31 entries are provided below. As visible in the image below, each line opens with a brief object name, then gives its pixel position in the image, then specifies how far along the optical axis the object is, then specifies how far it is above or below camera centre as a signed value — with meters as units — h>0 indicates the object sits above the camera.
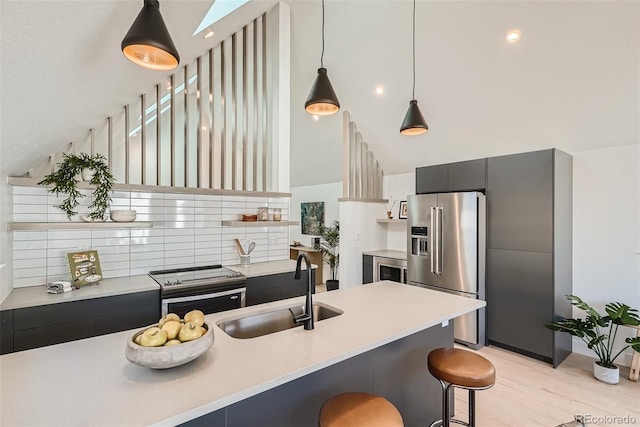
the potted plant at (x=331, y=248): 5.80 -0.69
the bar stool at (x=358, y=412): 1.27 -0.85
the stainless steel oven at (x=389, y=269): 4.56 -0.85
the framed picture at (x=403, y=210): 5.06 +0.06
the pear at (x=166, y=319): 1.25 -0.45
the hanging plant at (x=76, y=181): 2.44 +0.25
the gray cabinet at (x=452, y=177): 3.77 +0.48
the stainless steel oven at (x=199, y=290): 2.60 -0.69
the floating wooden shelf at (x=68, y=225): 2.38 -0.11
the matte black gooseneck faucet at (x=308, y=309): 1.60 -0.51
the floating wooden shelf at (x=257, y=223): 3.44 -0.13
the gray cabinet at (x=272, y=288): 3.14 -0.81
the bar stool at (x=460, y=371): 1.66 -0.87
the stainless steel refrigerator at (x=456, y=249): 3.62 -0.43
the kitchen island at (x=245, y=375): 0.96 -0.61
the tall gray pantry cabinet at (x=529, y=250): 3.19 -0.39
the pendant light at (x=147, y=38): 1.36 +0.80
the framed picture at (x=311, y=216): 6.84 -0.07
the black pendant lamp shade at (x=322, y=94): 2.14 +0.83
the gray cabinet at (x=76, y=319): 2.08 -0.79
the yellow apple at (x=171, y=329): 1.18 -0.45
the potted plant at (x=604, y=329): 2.80 -1.13
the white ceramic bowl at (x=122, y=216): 2.74 -0.04
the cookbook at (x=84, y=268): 2.53 -0.47
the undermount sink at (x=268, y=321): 1.79 -0.67
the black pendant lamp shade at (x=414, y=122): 2.57 +0.77
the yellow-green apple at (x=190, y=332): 1.17 -0.46
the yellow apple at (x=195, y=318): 1.32 -0.46
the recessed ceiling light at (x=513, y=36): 2.80 +1.63
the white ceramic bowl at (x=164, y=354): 1.09 -0.51
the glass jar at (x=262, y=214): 3.74 -0.02
